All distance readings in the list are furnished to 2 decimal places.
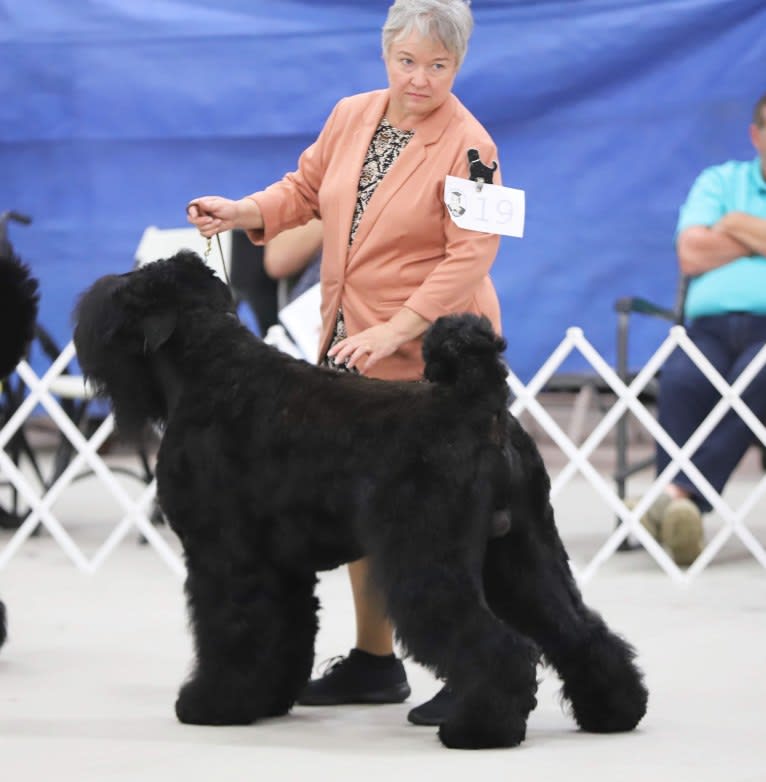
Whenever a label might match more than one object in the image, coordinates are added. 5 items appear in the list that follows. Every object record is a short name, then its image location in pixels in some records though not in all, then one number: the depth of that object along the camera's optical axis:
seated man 11.27
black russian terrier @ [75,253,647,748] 6.07
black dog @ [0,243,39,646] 7.67
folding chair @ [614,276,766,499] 11.87
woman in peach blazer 6.79
